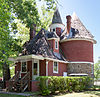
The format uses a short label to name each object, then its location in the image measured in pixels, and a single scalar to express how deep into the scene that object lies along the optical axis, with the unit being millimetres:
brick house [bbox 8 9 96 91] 11629
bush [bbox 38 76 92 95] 9030
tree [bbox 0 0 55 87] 11318
